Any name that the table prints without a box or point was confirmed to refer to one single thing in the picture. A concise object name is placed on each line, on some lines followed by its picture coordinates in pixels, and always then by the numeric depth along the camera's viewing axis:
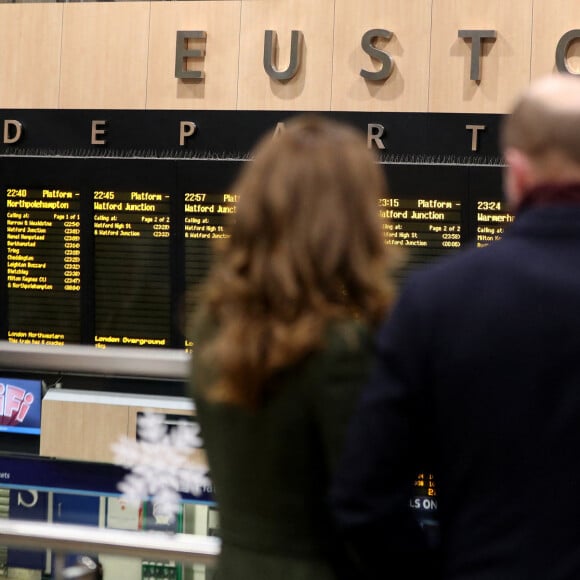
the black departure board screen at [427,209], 8.91
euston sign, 8.88
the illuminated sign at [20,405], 9.68
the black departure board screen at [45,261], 9.66
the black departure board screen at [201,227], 9.30
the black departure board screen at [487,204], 8.84
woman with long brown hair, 1.98
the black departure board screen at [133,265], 9.48
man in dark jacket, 1.86
